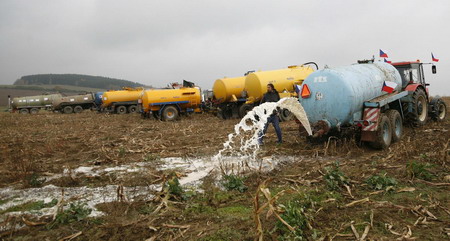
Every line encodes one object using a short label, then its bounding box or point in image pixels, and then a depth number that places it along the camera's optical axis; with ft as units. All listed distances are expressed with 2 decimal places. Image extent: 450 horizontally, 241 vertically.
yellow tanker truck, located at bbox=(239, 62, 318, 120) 49.14
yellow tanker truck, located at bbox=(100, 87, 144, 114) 94.48
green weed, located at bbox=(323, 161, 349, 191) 17.11
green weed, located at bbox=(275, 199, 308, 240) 11.94
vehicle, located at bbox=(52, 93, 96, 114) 115.55
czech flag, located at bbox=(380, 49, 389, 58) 35.73
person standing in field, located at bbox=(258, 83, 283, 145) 30.86
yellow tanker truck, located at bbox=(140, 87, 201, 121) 61.26
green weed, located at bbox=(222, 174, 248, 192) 18.17
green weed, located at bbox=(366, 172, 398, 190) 16.87
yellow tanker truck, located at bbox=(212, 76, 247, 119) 56.03
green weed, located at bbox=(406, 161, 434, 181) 18.20
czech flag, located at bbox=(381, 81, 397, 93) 29.60
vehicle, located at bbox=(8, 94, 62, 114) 124.26
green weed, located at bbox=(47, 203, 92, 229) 14.21
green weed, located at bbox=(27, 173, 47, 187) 20.71
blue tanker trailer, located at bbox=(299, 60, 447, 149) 26.16
